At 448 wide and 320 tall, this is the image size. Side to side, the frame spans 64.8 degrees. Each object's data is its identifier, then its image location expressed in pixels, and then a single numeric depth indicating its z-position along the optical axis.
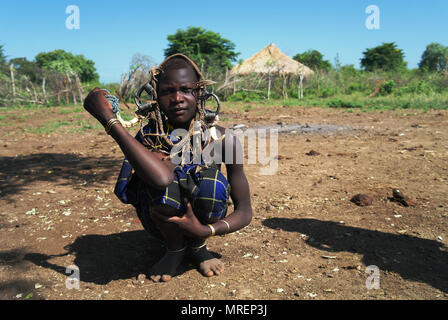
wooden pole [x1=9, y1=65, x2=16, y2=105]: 13.40
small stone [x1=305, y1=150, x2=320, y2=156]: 5.27
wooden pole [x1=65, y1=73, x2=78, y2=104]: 14.59
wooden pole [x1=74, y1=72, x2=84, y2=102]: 14.60
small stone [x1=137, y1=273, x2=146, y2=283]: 2.15
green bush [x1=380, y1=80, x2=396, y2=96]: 15.77
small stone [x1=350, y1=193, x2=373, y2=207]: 3.28
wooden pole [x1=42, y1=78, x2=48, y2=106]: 13.94
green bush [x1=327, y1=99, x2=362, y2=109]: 11.43
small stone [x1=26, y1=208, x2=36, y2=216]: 3.18
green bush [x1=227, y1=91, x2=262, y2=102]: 17.52
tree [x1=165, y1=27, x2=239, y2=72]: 24.14
